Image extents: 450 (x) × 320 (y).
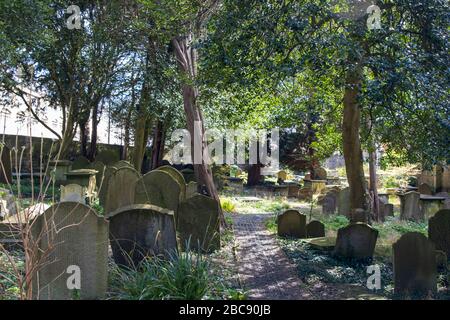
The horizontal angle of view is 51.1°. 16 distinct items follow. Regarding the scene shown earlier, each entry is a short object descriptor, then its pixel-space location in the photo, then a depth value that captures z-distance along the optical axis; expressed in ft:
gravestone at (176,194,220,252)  28.17
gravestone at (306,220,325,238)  36.32
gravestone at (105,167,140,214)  32.37
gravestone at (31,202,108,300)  17.03
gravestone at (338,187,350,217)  50.19
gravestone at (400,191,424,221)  52.37
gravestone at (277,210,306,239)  36.52
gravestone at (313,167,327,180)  88.84
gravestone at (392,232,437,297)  23.16
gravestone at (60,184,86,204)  32.48
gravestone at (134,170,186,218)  31.27
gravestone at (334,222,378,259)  28.84
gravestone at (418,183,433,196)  65.26
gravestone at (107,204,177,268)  20.39
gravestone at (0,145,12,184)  50.61
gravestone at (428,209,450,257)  30.60
